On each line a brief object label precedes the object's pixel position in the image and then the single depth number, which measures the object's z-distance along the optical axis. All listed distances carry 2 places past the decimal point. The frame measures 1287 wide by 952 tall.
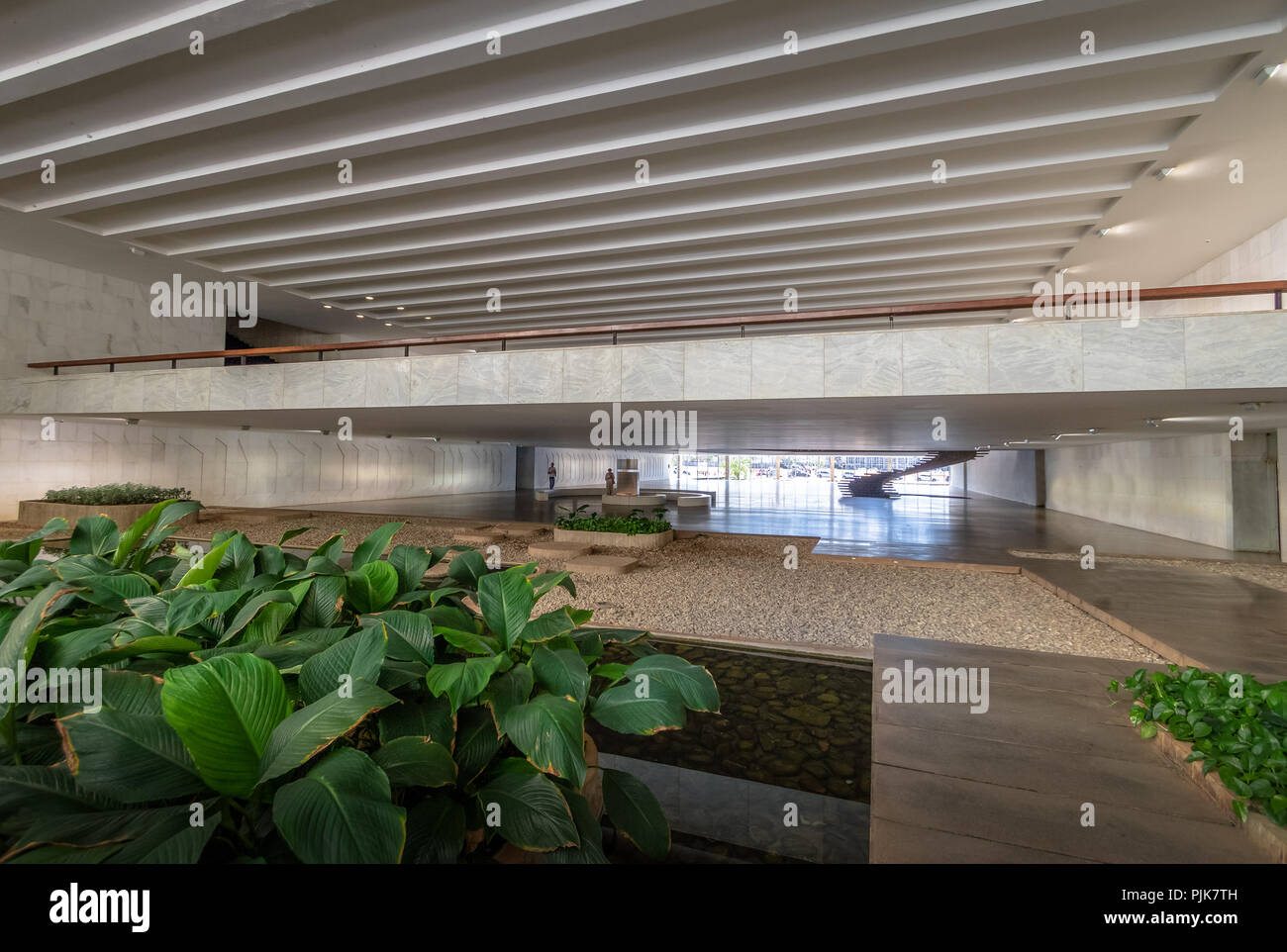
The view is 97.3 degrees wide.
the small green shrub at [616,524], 9.82
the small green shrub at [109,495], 11.27
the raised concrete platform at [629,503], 12.24
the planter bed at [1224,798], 1.86
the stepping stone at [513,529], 11.30
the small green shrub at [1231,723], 1.96
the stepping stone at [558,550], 8.65
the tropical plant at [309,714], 0.94
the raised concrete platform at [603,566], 7.89
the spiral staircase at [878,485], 21.58
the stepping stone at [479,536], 9.97
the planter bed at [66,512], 10.87
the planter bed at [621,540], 9.50
